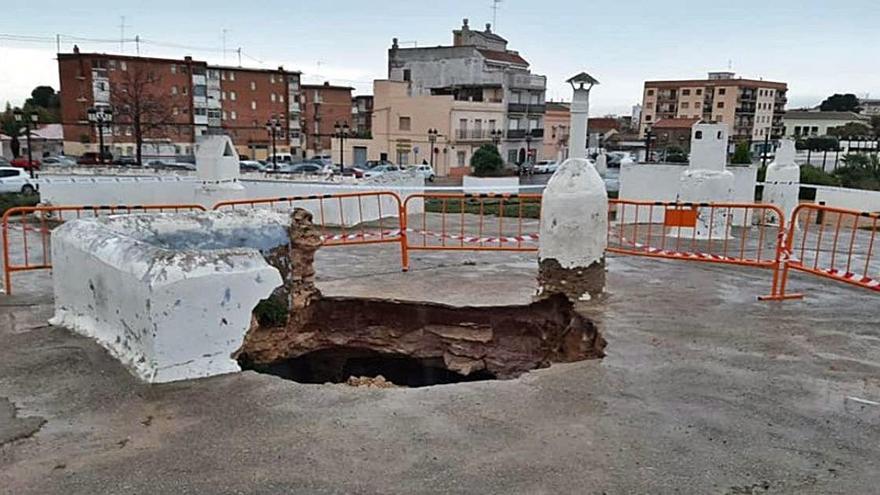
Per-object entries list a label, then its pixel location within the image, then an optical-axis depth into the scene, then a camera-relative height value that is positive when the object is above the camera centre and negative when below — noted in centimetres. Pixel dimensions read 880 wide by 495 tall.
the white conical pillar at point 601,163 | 2434 -53
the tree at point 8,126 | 3315 +19
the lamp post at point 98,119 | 2673 +50
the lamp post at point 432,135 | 4458 +51
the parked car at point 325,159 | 5176 -161
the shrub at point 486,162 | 4700 -119
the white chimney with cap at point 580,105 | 842 +52
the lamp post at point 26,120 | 2435 +45
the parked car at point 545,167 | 5125 -158
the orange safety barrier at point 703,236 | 1139 -175
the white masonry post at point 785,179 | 1602 -59
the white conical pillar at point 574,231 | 811 -100
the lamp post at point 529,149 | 5694 -28
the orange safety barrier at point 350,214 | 1550 -176
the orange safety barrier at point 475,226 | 1280 -195
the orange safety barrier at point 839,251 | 870 -181
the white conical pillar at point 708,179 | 1372 -54
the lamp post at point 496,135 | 5278 +73
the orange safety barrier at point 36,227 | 862 -204
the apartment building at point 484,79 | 5288 +511
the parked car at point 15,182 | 2519 -197
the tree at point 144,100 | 4691 +238
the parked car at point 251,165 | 3817 -165
